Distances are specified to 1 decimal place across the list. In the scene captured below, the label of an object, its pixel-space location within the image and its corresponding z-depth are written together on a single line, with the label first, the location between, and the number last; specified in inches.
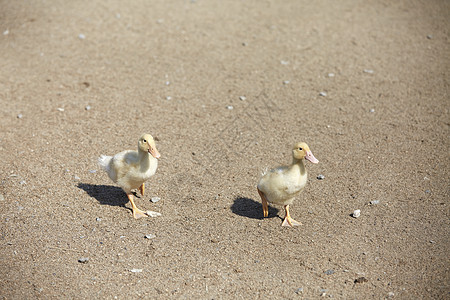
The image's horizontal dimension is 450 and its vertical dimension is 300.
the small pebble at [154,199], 254.7
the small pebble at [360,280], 203.5
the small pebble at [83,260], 212.2
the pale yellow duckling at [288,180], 225.9
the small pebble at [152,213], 242.2
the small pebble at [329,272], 208.2
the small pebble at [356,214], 241.9
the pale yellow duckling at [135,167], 227.9
